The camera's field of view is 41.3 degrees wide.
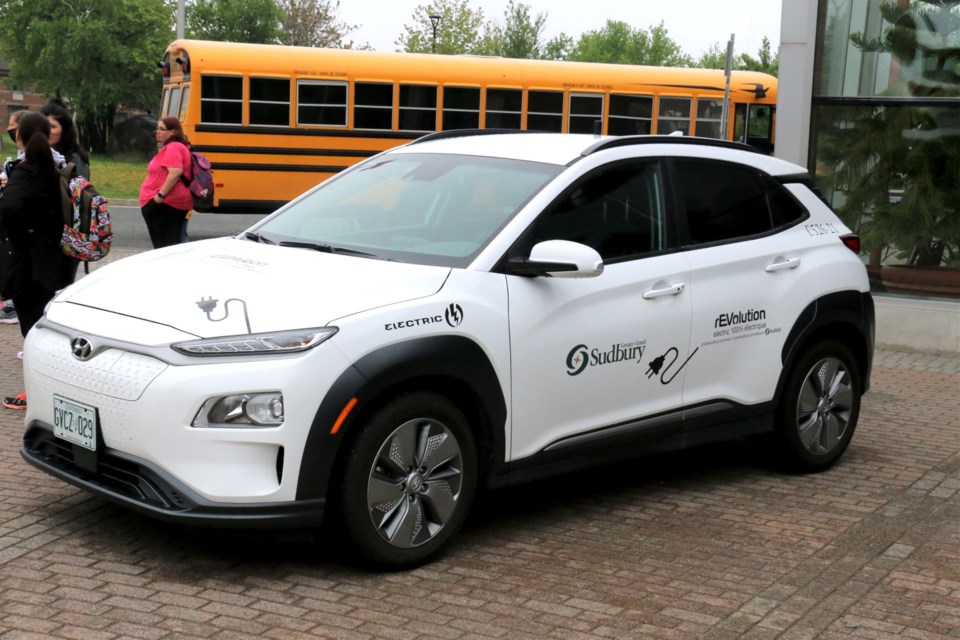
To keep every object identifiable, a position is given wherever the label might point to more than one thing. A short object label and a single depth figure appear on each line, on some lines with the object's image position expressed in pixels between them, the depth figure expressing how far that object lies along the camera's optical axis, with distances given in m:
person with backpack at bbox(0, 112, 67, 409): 7.22
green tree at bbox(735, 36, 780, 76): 81.94
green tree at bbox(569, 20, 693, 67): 97.81
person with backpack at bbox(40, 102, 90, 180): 8.31
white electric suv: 4.56
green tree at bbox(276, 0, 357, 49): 70.75
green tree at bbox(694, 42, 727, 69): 99.57
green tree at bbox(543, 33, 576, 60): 88.38
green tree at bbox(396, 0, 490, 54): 61.00
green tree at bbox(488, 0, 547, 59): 57.75
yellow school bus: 20.08
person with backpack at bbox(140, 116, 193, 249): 10.95
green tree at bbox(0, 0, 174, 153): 65.56
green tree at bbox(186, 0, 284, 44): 80.94
